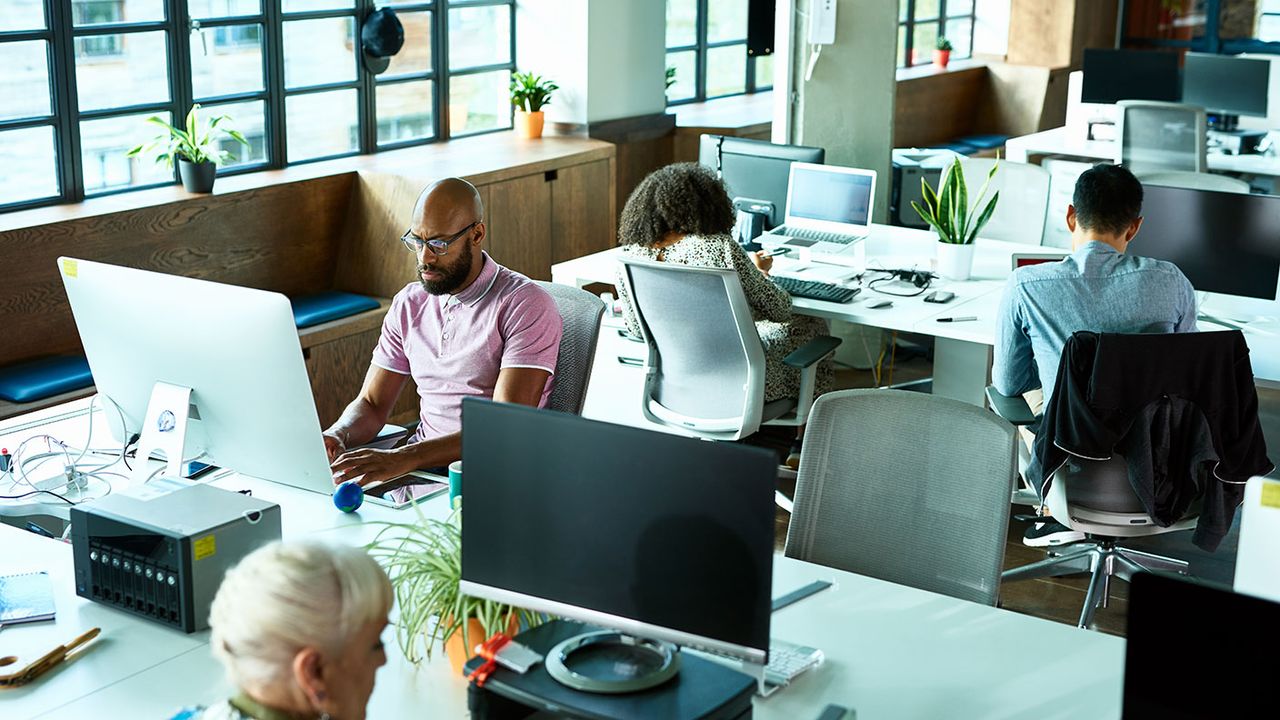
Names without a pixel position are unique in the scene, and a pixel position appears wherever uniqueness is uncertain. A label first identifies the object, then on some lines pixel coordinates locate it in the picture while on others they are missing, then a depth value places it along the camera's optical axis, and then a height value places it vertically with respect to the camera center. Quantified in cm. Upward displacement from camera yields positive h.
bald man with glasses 326 -74
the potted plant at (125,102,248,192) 539 -51
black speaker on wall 767 +0
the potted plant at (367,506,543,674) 216 -91
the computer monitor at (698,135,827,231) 548 -56
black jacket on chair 339 -94
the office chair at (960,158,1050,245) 554 -67
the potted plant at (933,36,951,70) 1039 -17
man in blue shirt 366 -69
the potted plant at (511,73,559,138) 693 -38
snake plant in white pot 494 -69
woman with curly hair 436 -67
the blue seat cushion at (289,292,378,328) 550 -115
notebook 239 -101
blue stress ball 281 -95
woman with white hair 159 -70
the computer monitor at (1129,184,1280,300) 429 -64
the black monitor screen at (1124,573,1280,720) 154 -69
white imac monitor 262 -68
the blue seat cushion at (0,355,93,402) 456 -120
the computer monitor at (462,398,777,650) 190 -70
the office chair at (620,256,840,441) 410 -101
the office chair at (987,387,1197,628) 362 -123
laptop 524 -70
